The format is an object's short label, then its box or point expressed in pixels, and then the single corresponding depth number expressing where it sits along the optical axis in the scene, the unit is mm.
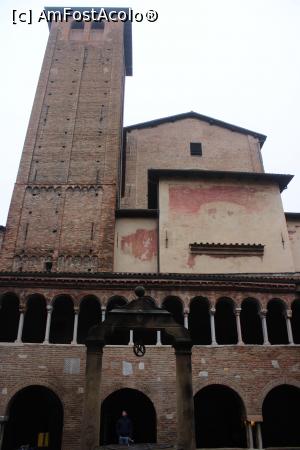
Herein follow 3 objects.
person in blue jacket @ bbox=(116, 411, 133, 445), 11422
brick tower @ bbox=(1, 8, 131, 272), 18992
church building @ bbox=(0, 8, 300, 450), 13203
